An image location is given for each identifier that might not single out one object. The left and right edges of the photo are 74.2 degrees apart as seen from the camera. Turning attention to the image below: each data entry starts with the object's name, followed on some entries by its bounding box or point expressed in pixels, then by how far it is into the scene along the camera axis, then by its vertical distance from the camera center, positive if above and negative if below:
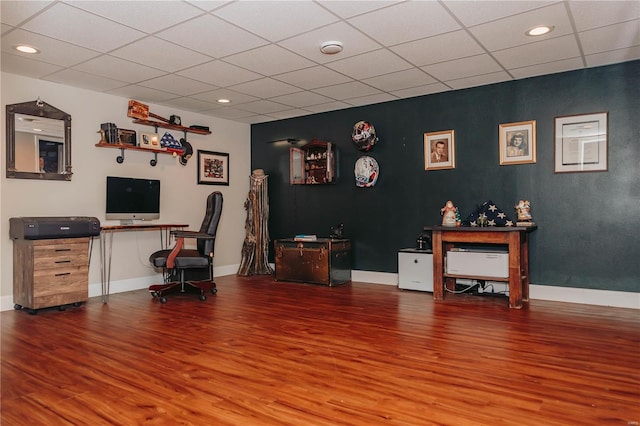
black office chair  4.80 -0.56
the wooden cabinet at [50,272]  4.36 -0.67
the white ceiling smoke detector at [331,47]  3.85 +1.48
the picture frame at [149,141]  5.73 +0.94
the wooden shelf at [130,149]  5.35 +0.81
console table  4.46 -0.47
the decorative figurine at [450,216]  5.03 -0.11
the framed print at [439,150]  5.52 +0.75
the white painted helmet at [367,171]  6.05 +0.52
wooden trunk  5.88 -0.76
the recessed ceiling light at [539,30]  3.56 +1.51
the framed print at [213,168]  6.71 +0.66
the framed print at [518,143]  4.95 +0.76
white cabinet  5.30 -0.80
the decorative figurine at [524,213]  4.85 -0.08
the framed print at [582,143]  4.56 +0.70
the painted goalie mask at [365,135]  5.98 +1.03
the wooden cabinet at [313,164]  6.38 +0.69
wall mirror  4.63 +0.78
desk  5.10 -0.46
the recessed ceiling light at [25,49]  3.87 +1.50
